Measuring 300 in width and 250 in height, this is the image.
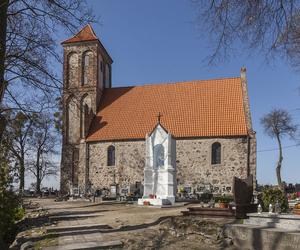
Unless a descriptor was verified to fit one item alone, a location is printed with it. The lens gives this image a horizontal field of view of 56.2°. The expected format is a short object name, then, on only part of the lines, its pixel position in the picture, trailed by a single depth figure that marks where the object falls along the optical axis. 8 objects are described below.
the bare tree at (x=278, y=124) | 26.09
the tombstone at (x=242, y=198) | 8.42
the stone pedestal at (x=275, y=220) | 6.68
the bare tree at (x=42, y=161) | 26.51
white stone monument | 15.37
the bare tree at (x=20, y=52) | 6.54
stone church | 21.32
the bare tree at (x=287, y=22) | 3.84
